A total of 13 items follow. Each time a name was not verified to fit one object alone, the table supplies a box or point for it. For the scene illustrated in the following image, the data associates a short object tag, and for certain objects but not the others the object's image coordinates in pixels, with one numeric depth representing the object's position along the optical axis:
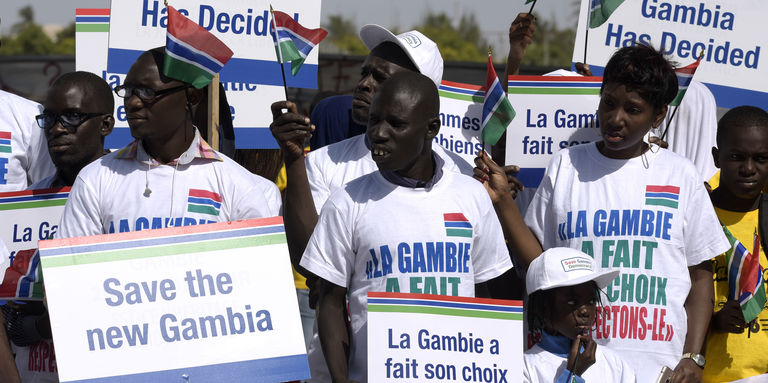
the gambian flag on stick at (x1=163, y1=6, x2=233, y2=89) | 10.66
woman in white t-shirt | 11.14
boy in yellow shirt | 11.86
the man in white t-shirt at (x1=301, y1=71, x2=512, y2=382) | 10.29
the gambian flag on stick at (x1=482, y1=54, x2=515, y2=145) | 11.83
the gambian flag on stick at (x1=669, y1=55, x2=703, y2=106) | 12.30
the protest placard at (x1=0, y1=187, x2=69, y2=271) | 11.86
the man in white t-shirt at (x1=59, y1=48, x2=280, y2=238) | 10.48
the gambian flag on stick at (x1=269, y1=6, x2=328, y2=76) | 11.70
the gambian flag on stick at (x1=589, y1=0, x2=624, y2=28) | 13.47
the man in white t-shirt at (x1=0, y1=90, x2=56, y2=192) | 13.11
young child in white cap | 10.53
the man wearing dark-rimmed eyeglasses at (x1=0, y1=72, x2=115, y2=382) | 11.38
